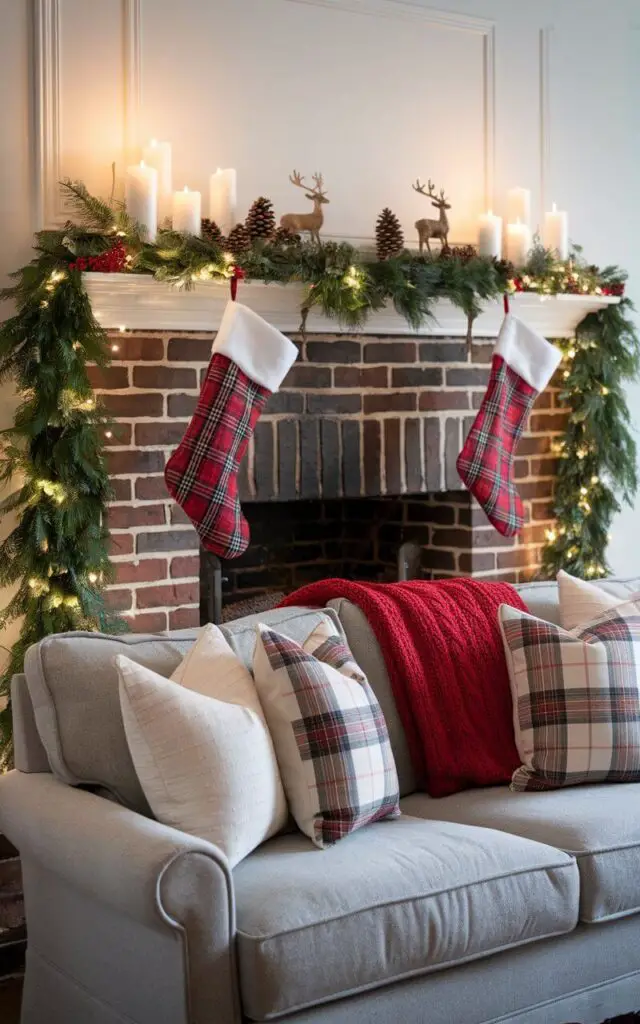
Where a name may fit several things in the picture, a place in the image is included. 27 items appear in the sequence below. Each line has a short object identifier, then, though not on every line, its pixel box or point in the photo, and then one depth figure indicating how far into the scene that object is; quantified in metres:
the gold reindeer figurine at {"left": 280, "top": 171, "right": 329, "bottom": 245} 3.60
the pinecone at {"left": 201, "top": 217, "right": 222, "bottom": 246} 3.45
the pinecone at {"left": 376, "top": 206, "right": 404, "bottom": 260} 3.81
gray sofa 1.98
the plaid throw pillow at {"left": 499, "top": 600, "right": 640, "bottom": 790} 2.74
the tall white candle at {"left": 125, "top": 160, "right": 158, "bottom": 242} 3.33
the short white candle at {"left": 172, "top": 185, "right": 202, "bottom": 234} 3.39
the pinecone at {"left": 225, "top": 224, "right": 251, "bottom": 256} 3.46
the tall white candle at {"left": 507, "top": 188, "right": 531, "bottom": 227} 4.10
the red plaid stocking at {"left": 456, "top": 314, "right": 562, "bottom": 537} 3.86
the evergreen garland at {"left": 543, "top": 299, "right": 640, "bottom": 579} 4.29
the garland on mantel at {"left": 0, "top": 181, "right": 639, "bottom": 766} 3.23
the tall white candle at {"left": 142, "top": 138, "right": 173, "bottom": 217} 3.44
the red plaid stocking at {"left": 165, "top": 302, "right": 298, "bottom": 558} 3.35
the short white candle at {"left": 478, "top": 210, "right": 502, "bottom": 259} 3.97
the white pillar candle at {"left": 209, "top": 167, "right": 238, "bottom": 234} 3.54
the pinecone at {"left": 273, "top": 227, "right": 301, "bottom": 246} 3.54
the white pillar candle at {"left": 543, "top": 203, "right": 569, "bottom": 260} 4.10
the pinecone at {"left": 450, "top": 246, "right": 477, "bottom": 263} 3.88
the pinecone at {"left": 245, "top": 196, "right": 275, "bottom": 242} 3.54
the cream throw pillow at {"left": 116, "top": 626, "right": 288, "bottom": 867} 2.22
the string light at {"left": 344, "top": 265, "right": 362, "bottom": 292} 3.58
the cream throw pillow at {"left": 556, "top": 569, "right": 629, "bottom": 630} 3.07
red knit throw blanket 2.78
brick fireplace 3.48
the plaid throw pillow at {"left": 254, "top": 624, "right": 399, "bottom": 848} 2.37
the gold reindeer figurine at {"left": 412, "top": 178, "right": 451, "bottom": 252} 3.85
